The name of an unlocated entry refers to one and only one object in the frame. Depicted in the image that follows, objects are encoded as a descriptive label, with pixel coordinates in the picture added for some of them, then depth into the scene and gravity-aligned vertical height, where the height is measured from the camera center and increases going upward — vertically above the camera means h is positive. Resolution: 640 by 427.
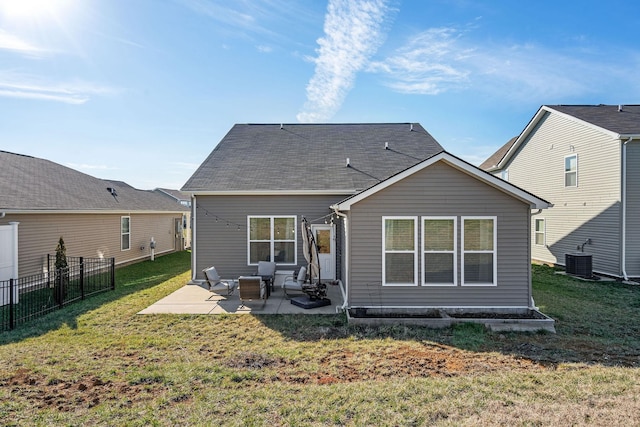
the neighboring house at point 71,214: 10.44 -0.12
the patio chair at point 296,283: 8.87 -2.03
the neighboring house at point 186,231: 23.36 -1.48
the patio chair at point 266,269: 10.06 -1.85
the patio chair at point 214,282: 8.90 -2.05
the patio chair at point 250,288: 8.18 -2.00
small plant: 8.44 -1.77
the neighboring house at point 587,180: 11.55 +1.36
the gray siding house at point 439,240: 7.47 -0.67
